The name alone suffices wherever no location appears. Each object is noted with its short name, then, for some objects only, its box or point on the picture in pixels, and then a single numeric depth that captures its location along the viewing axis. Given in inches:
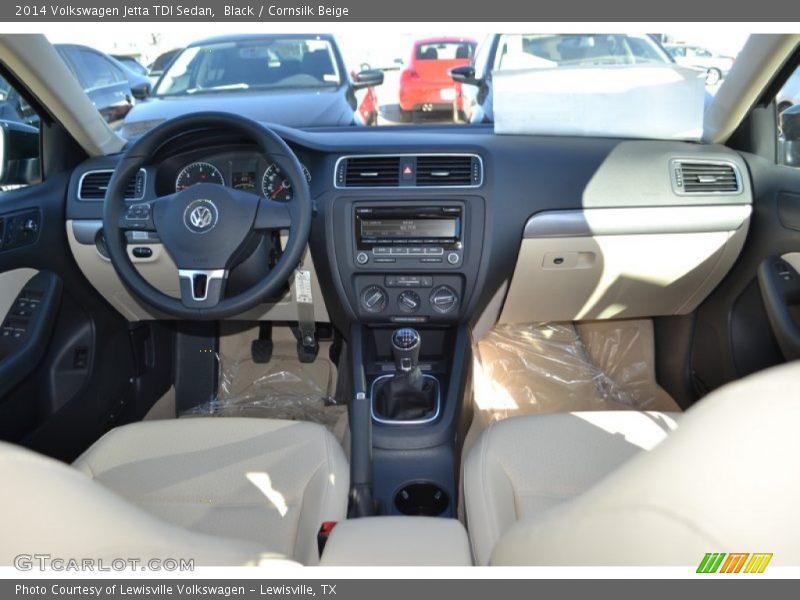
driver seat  57.2
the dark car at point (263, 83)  123.9
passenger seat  23.2
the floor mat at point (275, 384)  109.3
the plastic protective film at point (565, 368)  108.4
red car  277.6
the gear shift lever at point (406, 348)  79.6
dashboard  81.4
